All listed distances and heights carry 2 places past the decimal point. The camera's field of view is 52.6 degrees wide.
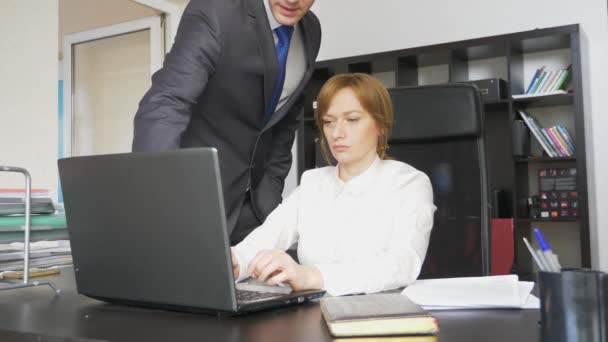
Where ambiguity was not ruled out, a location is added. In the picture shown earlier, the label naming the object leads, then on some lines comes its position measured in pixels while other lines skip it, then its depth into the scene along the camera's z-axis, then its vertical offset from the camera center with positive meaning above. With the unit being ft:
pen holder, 1.97 -0.38
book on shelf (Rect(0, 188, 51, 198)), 4.09 +0.04
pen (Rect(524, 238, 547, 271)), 2.11 -0.26
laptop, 2.56 -0.17
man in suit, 4.84 +0.88
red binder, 8.13 -0.84
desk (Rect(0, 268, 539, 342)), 2.35 -0.54
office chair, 5.65 +0.28
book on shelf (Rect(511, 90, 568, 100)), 12.25 +1.89
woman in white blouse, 4.54 -0.05
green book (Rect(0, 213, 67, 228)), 3.92 -0.14
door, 16.48 +3.39
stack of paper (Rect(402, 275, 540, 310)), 2.86 -0.51
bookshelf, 11.99 +1.80
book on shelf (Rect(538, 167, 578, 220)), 12.16 -0.12
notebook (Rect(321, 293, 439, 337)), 2.26 -0.48
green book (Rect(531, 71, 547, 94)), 12.66 +2.21
